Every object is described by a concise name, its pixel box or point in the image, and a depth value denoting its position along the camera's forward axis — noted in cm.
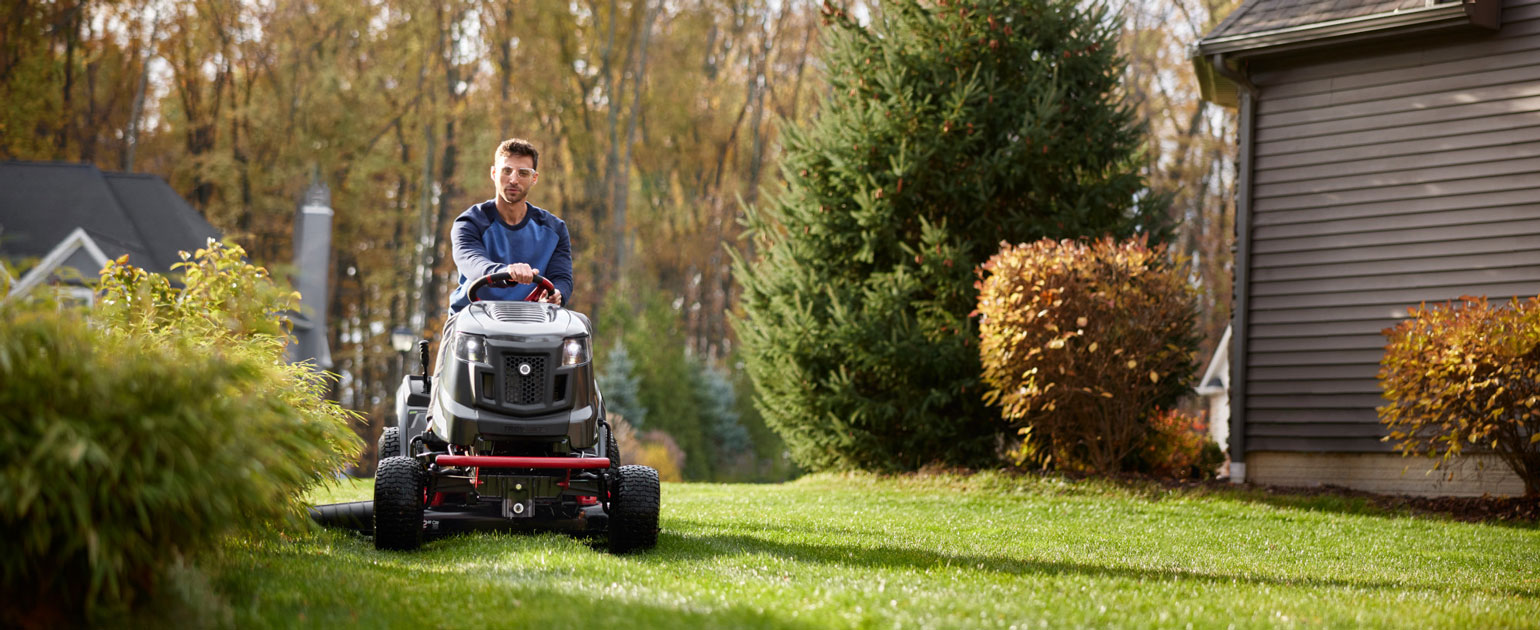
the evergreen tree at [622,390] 2859
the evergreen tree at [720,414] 3366
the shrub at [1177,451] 1295
